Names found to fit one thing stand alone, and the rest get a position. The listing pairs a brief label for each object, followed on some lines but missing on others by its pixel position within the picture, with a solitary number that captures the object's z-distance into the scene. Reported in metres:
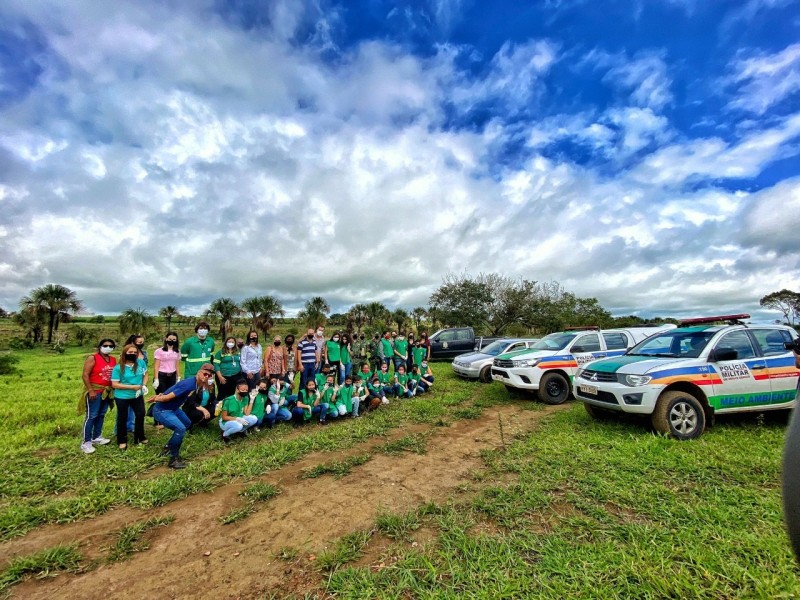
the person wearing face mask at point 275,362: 7.74
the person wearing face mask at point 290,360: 7.85
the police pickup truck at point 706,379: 5.27
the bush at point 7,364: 15.11
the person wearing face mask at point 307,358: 8.39
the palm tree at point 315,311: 40.38
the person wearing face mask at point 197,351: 6.79
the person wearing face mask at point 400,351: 11.01
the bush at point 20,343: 27.83
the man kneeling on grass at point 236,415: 5.88
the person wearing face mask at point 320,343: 9.13
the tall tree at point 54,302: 33.40
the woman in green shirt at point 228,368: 7.09
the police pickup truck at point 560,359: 8.23
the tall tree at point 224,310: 36.69
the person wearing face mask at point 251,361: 7.28
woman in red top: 5.57
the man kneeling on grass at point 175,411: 5.03
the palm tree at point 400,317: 43.53
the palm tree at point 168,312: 41.26
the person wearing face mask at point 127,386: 5.61
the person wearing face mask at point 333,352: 9.23
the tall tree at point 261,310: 36.38
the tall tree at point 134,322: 34.19
